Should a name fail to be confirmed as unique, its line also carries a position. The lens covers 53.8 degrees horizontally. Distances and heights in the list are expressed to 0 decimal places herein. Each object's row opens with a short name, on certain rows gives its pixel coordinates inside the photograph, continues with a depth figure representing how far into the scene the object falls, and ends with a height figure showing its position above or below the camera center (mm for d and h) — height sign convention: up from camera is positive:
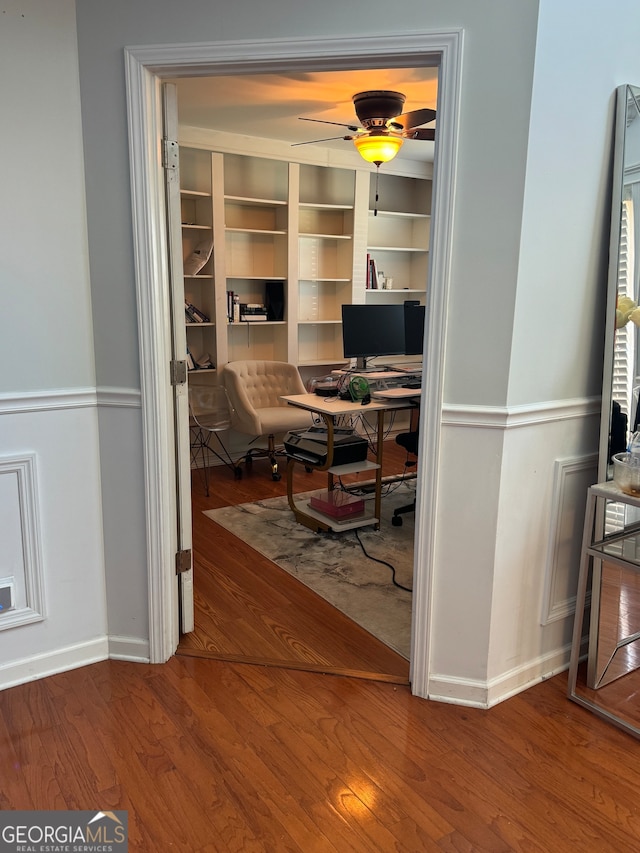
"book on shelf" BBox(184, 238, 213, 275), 4809 +373
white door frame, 1932 +222
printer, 3717 -808
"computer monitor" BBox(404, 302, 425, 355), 4543 -123
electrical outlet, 2248 -1024
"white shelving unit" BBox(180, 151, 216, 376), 4789 +556
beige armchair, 4793 -719
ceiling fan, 3619 +1064
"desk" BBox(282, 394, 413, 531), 3583 -775
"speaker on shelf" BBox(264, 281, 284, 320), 5363 +80
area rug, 2855 -1339
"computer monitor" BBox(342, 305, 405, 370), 4414 -146
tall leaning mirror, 2117 -482
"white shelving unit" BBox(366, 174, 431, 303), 6090 +740
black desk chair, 3922 -859
